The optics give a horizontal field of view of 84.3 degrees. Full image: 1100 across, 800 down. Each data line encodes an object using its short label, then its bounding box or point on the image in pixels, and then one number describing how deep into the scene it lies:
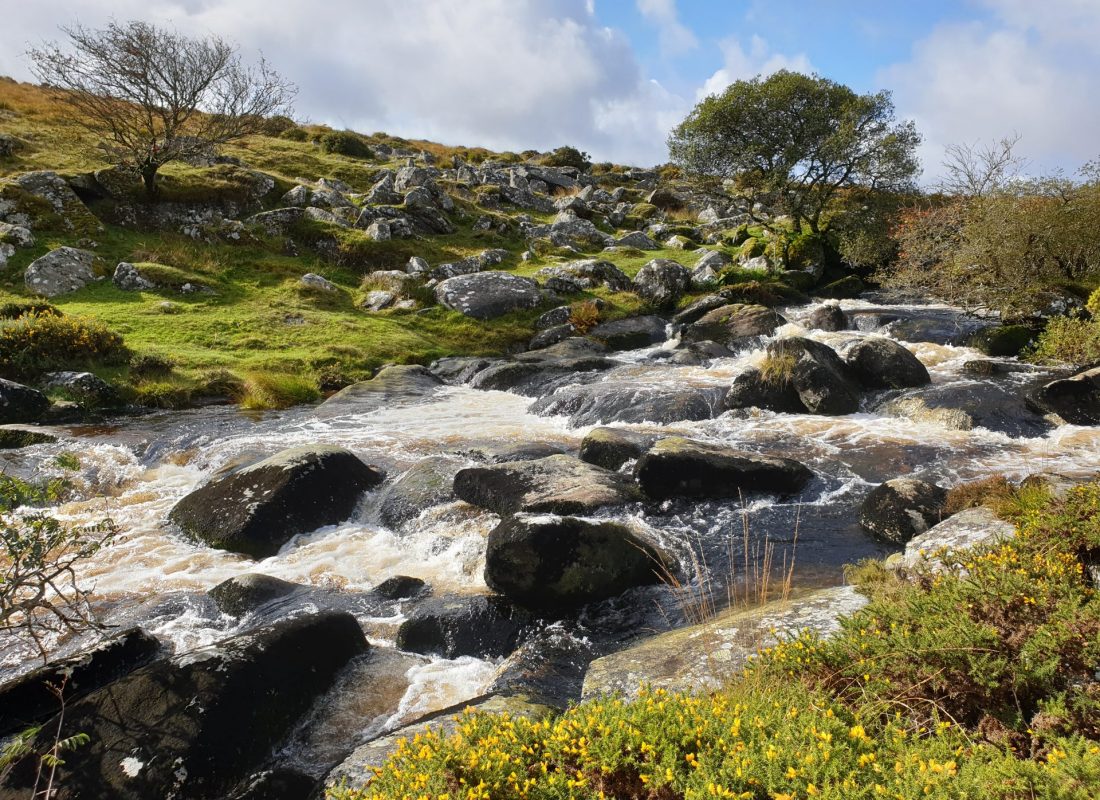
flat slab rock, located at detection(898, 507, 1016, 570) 7.75
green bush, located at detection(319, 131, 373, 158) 50.88
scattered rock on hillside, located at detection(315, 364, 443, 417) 18.75
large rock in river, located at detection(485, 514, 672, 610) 8.44
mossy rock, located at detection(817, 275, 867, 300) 31.70
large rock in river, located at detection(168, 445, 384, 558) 10.84
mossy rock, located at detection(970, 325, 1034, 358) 20.02
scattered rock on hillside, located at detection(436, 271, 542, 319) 27.81
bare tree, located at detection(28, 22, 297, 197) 32.12
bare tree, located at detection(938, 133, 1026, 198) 24.17
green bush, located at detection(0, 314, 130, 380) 17.55
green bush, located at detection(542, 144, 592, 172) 65.69
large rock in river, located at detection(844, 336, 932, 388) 17.38
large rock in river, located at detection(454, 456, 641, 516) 10.66
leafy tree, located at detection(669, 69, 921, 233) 33.22
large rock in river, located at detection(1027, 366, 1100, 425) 14.52
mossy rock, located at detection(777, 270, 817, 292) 32.09
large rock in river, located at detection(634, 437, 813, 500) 11.56
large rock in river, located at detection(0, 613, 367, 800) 5.22
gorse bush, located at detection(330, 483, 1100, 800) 3.51
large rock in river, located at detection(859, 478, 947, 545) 9.98
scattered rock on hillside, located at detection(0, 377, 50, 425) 15.77
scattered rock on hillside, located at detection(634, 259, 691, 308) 30.12
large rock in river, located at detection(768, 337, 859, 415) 16.52
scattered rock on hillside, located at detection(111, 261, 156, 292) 25.06
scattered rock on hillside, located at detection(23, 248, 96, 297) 23.22
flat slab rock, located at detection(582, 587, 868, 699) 5.93
